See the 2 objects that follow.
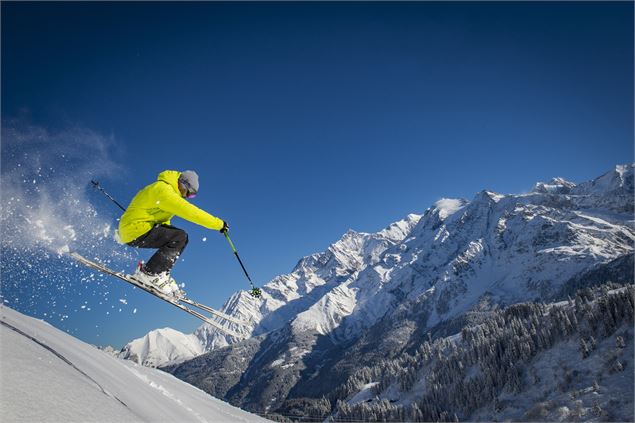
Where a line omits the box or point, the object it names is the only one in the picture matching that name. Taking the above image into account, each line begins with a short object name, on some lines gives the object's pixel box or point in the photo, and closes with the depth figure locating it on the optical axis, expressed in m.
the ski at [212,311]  14.92
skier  10.38
